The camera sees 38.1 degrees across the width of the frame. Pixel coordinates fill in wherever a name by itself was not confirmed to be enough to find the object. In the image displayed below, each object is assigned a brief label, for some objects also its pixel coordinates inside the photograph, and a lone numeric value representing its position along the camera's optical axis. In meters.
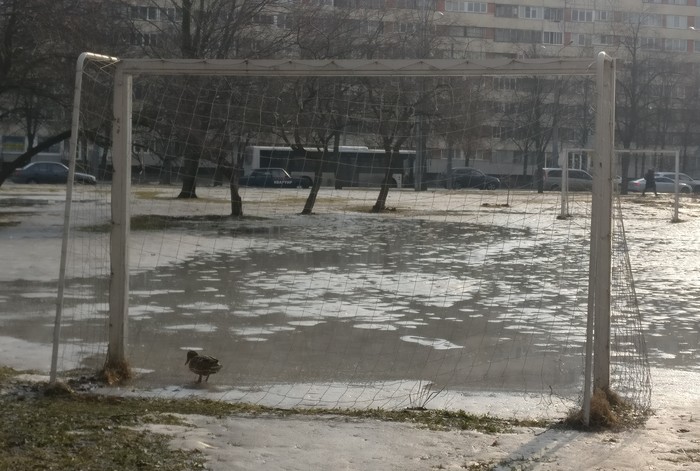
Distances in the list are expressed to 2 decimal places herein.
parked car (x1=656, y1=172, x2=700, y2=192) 64.25
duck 7.48
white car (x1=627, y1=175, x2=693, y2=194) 62.16
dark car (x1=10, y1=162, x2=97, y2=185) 54.34
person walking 50.76
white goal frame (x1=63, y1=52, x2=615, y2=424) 6.49
